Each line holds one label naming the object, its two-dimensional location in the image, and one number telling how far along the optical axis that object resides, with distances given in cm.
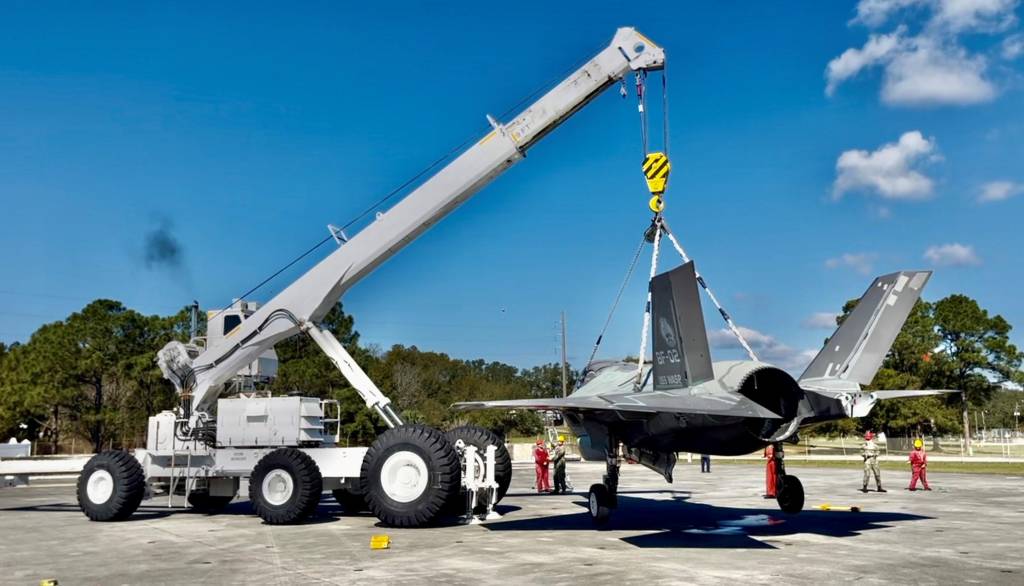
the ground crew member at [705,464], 2988
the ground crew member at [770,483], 1769
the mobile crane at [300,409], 1341
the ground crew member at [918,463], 1914
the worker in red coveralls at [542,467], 2166
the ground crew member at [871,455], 1920
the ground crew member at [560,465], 2044
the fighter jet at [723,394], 1086
